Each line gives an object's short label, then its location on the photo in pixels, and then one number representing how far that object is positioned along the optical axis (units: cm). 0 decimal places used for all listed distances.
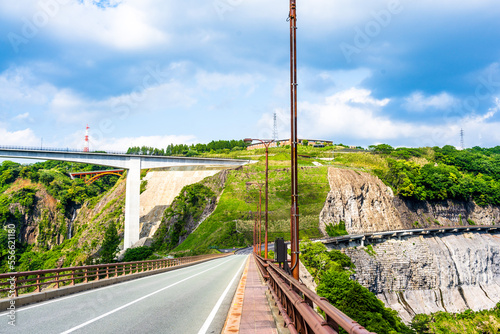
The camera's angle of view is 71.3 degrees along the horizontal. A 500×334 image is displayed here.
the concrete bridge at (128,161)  7523
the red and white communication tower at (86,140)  8414
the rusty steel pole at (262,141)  2804
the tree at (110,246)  7621
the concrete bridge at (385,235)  7403
